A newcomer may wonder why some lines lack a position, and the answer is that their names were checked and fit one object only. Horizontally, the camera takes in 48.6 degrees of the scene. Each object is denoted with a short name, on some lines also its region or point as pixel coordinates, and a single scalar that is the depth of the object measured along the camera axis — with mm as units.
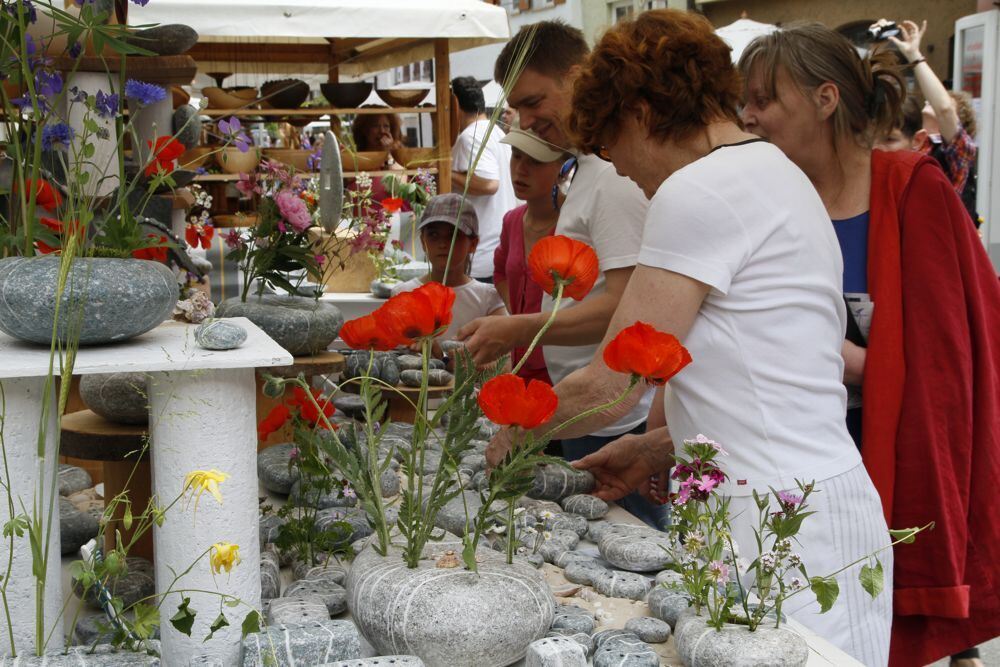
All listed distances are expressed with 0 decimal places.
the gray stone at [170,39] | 2217
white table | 1181
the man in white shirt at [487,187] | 4863
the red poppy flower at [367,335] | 1278
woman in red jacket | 1850
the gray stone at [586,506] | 1847
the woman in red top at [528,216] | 2527
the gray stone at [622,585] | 1487
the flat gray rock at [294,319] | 2350
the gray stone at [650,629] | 1329
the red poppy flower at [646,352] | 1164
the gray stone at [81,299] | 1205
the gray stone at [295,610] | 1282
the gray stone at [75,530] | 1624
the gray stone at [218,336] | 1235
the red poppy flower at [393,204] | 4013
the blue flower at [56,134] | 1464
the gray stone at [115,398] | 1601
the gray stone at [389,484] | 1828
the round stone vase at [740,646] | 1186
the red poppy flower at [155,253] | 1453
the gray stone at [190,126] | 2653
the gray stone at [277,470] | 1937
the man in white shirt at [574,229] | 2135
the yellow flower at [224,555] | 1129
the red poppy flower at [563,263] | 1369
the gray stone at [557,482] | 1912
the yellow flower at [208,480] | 1116
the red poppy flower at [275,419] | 1707
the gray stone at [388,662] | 1106
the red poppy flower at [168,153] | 1760
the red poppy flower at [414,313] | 1242
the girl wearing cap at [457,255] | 3373
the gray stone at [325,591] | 1394
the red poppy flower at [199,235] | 2695
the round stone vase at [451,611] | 1201
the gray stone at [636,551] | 1547
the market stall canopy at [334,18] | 5043
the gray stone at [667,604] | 1357
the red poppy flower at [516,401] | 1180
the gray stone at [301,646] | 1161
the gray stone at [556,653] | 1150
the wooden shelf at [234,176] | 5793
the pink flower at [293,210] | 2369
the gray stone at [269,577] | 1444
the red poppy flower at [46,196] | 1627
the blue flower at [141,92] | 1606
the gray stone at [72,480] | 2043
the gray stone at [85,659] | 1124
